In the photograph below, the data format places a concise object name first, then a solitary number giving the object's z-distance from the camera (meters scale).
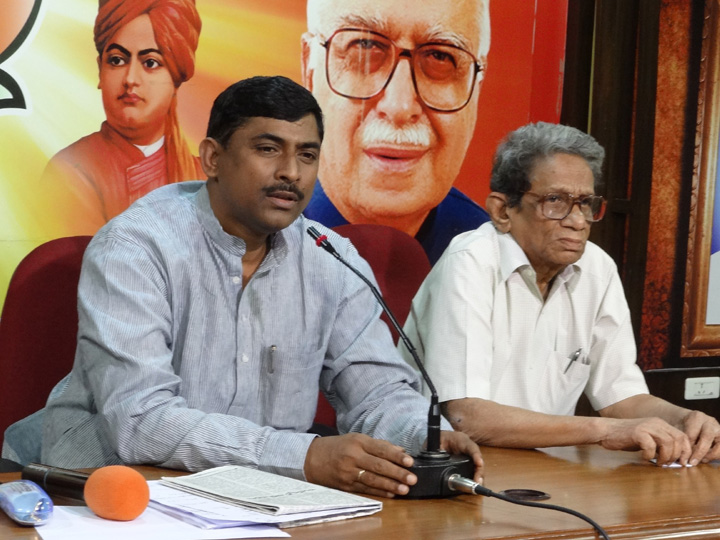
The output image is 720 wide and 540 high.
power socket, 3.69
